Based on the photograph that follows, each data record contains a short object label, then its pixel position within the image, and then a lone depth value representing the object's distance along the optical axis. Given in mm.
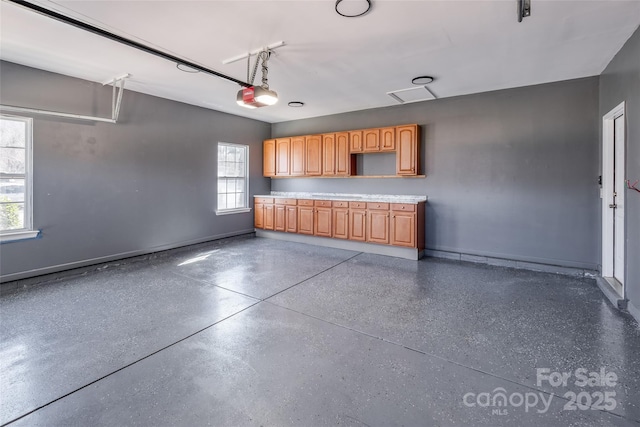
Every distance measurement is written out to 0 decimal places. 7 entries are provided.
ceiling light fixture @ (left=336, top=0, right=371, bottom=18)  2416
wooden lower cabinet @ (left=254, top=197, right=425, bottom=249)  5148
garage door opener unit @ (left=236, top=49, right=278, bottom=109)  3318
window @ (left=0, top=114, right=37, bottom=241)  3754
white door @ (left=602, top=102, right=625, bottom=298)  3523
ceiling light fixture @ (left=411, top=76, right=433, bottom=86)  4188
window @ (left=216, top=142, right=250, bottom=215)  6445
